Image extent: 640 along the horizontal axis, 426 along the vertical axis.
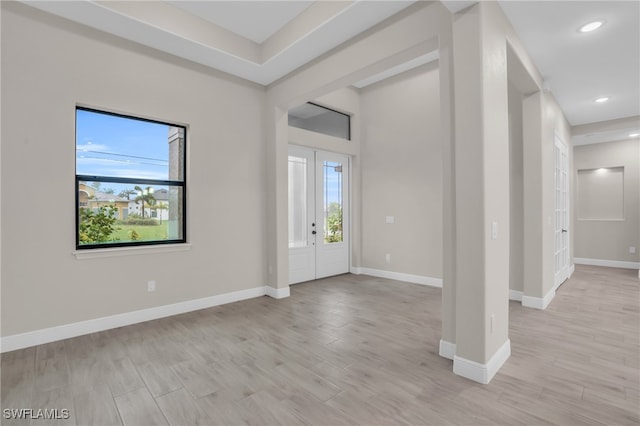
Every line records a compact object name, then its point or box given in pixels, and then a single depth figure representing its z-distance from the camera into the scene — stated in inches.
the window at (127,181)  131.4
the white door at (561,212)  195.5
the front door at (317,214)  214.1
